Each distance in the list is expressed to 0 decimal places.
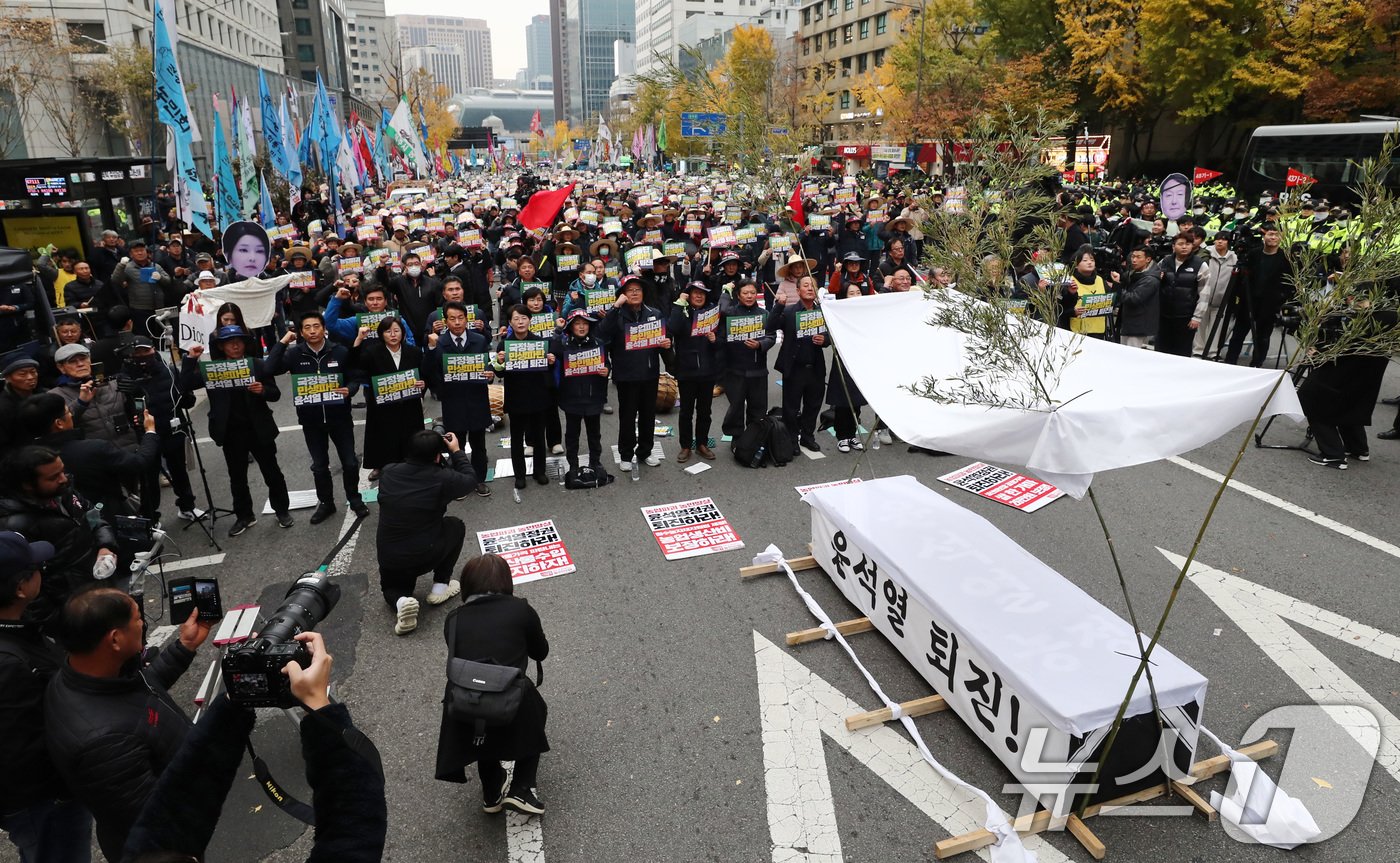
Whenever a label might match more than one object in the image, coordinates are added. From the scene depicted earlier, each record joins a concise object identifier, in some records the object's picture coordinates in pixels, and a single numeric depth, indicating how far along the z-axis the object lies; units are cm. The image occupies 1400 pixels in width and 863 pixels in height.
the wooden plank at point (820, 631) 612
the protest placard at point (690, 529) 774
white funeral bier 440
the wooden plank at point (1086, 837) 420
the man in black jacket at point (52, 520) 472
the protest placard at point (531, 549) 732
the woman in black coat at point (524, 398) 873
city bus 2327
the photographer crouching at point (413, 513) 629
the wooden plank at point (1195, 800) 443
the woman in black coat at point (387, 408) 816
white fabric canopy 440
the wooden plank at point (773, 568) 714
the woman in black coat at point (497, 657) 428
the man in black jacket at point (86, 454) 611
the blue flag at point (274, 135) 2028
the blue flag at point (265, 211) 1670
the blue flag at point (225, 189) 1506
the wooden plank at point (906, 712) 521
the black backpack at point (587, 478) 918
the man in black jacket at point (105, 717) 304
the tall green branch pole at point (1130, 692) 418
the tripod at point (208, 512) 802
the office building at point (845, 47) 7019
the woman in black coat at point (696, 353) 949
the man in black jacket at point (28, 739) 325
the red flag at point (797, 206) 1675
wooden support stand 424
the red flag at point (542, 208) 1462
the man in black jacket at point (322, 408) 803
